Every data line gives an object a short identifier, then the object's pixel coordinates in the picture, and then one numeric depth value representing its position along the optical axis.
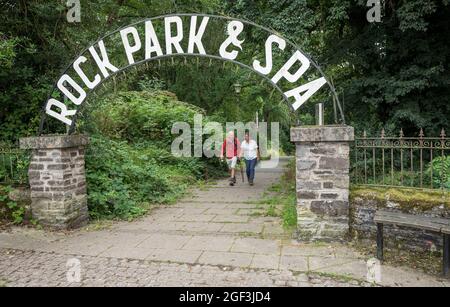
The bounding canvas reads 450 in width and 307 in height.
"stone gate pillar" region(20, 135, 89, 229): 5.93
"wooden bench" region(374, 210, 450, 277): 3.98
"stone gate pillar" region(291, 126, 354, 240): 5.04
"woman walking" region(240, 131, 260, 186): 9.80
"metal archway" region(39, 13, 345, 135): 5.35
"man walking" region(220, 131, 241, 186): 10.34
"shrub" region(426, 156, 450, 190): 5.26
